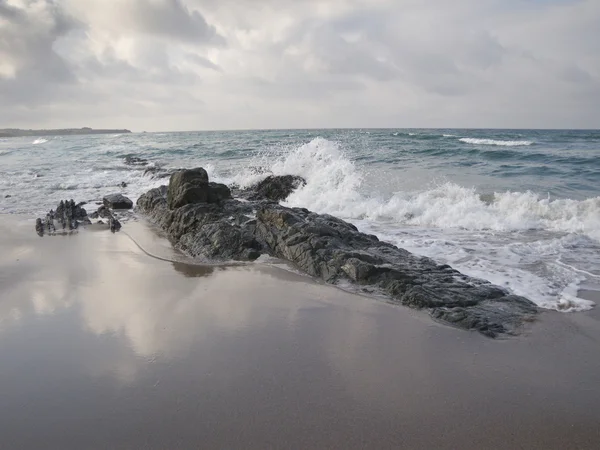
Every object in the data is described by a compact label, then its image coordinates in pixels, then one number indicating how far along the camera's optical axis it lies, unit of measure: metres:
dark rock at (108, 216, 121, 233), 9.48
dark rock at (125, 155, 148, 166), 26.94
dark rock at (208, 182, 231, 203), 9.91
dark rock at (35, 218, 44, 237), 9.11
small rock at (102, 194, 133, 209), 12.64
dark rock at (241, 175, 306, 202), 14.05
